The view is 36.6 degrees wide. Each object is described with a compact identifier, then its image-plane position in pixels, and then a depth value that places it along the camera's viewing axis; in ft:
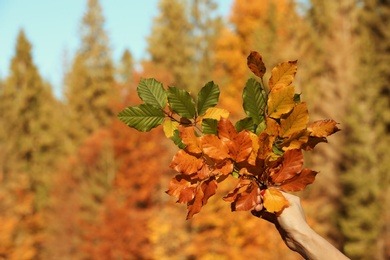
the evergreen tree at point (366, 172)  58.75
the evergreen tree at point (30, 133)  102.22
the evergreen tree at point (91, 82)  113.19
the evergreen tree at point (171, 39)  103.65
